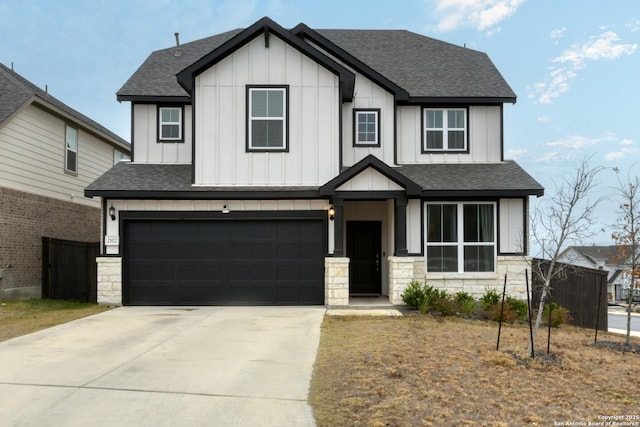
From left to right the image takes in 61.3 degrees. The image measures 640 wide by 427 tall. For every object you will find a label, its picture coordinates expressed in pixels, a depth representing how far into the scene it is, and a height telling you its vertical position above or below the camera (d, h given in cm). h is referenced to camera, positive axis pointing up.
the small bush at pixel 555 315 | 1278 -224
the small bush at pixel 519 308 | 1324 -212
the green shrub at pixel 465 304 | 1306 -200
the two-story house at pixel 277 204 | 1426 +50
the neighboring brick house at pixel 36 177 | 1608 +153
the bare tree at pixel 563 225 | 864 -4
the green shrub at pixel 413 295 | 1330 -182
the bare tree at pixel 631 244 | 1062 -46
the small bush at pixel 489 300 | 1334 -197
